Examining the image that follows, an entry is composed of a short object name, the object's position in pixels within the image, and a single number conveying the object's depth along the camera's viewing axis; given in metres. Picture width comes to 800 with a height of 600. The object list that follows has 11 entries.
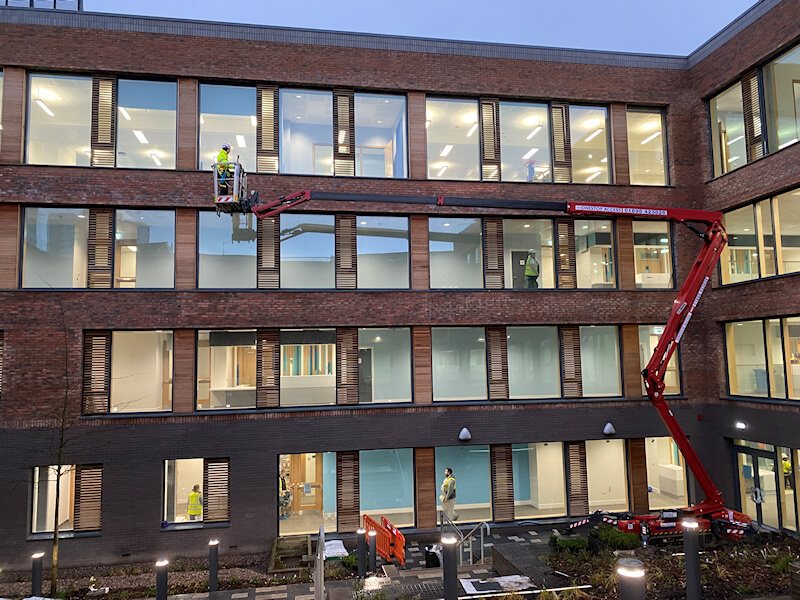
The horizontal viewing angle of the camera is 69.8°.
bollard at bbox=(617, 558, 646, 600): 6.89
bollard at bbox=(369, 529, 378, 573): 13.39
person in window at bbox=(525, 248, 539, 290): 18.08
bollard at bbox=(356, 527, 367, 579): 13.00
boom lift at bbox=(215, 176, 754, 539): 14.42
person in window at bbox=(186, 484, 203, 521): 15.72
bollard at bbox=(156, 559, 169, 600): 10.96
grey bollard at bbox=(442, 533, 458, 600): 8.86
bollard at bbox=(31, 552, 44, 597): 11.35
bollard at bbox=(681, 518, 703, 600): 9.84
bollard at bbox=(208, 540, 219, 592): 12.48
